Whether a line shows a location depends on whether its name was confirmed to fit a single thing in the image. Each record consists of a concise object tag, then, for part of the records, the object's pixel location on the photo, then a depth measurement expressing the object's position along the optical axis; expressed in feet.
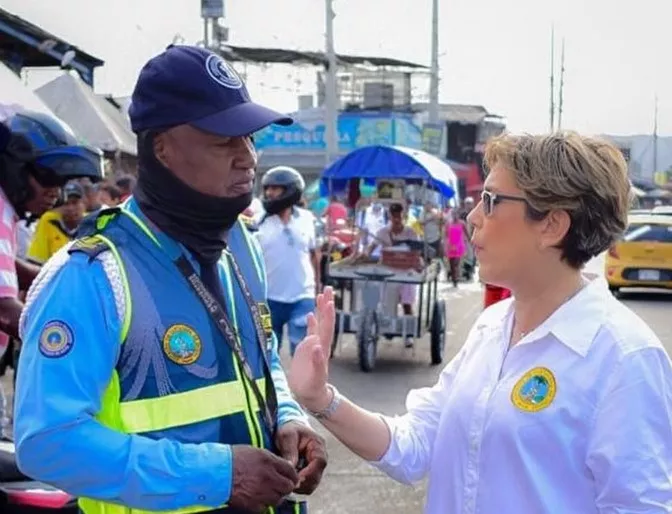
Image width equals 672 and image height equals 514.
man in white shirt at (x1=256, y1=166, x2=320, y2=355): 24.07
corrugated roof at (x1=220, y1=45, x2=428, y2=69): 110.52
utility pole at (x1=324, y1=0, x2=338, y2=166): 82.74
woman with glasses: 6.81
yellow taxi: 55.26
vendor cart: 30.22
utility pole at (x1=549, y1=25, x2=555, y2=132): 138.41
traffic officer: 5.99
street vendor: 33.81
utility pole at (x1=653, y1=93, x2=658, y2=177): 253.90
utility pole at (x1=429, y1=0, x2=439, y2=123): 98.23
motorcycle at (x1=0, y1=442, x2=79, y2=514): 8.82
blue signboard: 130.93
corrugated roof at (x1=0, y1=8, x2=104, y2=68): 60.75
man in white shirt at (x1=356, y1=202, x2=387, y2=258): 34.83
